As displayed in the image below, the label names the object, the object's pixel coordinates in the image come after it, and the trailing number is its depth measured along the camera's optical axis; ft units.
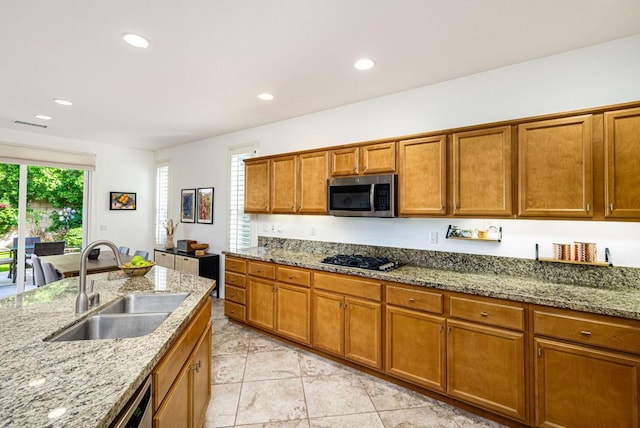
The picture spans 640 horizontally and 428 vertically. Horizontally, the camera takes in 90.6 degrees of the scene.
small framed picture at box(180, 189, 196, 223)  18.48
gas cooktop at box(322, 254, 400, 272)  9.39
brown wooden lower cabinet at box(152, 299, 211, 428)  4.28
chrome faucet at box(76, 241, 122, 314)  5.54
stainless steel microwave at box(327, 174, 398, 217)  9.55
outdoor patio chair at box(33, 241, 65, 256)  15.75
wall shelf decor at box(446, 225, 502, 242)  8.76
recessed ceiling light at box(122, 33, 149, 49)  7.33
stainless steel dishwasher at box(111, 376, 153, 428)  3.26
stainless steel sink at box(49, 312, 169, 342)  5.47
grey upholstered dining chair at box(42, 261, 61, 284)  11.76
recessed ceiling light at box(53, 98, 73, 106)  11.69
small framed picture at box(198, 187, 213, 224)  17.44
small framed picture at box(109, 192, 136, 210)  19.33
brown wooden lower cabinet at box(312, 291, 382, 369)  8.98
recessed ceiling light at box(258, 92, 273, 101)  11.07
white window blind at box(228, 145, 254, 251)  15.60
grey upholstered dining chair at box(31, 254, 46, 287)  13.05
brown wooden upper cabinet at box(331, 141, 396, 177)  9.74
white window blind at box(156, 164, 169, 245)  20.46
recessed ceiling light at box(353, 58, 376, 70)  8.51
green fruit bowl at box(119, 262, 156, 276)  8.34
